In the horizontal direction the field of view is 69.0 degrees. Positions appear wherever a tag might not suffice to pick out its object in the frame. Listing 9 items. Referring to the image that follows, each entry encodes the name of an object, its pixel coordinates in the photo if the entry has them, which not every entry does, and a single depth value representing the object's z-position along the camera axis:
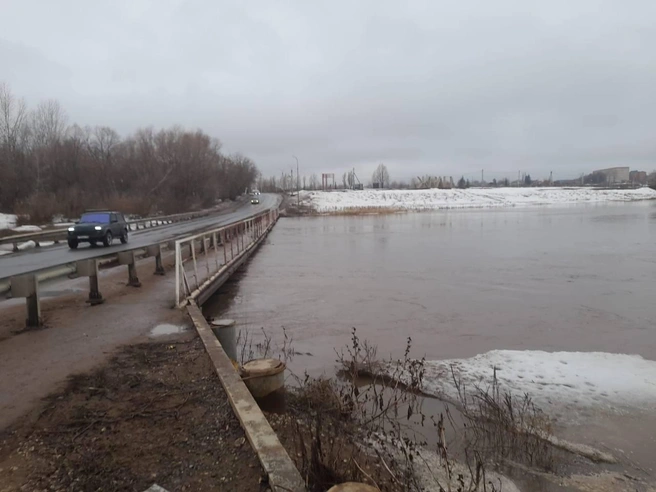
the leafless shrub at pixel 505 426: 5.25
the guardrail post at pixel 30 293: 7.17
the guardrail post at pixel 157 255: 12.61
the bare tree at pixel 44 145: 47.38
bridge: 4.22
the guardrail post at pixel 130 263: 11.20
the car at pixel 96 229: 22.06
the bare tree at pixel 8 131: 47.37
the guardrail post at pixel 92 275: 8.98
